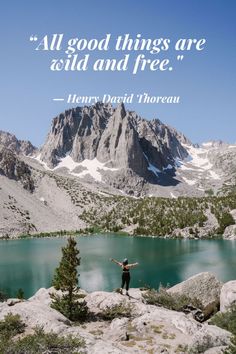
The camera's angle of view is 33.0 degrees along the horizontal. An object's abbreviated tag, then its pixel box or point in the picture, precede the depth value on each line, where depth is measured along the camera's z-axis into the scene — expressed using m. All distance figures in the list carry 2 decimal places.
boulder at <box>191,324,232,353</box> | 17.89
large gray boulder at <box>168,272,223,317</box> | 35.66
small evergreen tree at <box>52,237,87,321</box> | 25.59
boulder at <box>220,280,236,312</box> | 30.87
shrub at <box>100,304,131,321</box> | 25.17
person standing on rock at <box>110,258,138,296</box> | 28.42
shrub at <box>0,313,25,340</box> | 18.45
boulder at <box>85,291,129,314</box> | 26.70
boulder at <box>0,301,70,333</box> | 19.47
